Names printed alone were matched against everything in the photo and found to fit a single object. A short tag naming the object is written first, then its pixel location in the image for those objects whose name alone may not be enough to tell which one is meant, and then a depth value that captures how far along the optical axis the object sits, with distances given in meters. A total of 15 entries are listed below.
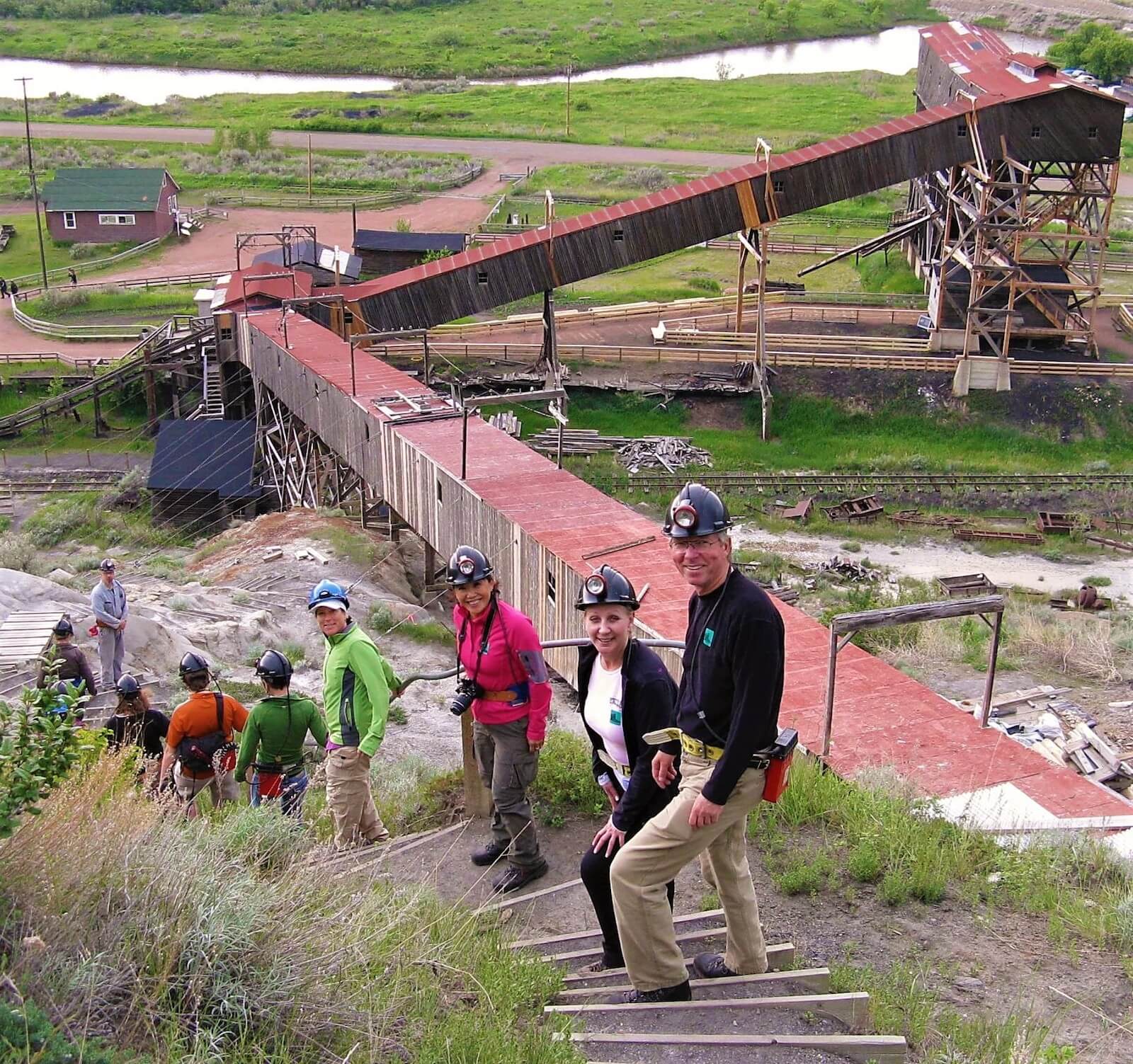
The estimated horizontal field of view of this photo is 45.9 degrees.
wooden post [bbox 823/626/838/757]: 9.76
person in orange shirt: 8.88
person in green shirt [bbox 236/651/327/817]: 8.39
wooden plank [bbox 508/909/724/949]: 6.80
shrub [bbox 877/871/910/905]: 7.36
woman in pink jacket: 7.44
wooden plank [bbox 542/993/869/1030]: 5.83
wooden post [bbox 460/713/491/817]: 8.28
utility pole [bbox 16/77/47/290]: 46.81
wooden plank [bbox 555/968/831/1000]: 6.09
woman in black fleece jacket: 6.29
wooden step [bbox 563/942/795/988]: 6.36
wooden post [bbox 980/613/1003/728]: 10.19
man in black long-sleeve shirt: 5.63
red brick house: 52.69
